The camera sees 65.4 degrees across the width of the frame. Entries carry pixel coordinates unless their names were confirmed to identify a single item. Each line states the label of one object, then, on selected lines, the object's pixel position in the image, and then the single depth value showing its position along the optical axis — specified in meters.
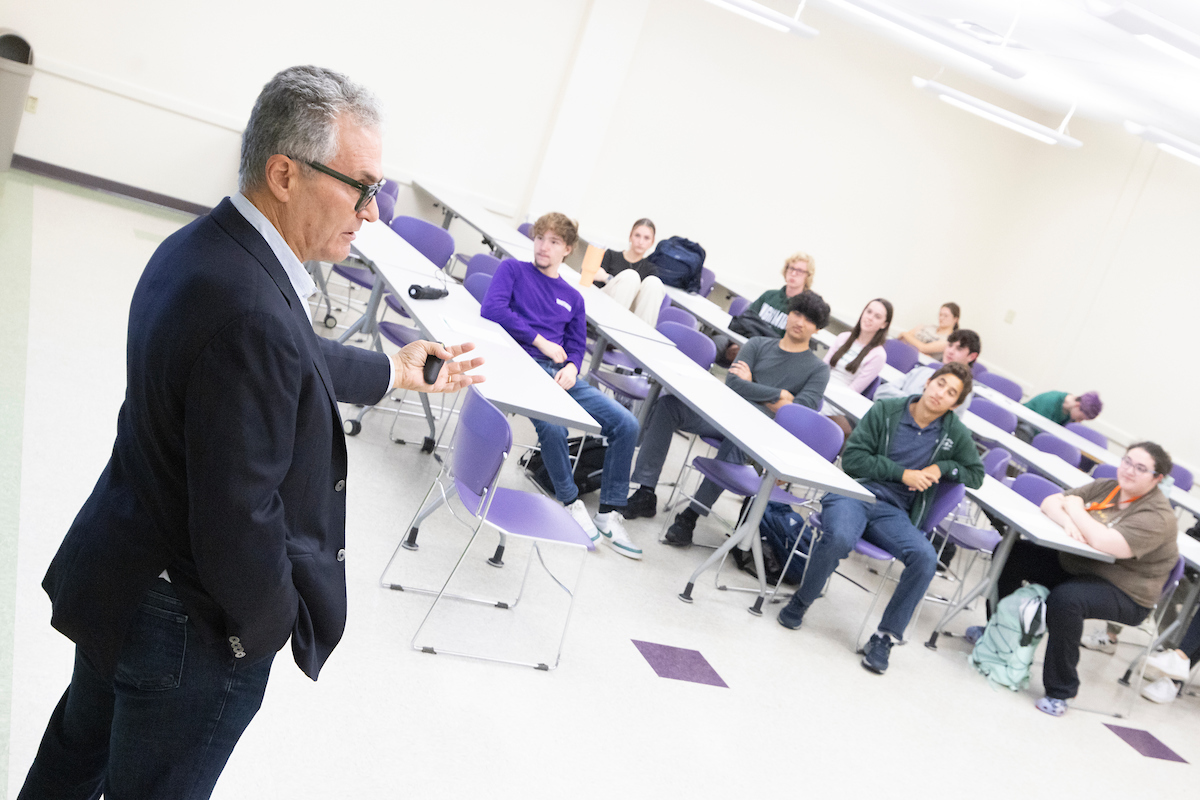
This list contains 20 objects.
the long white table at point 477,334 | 3.23
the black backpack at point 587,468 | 4.41
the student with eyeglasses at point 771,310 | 6.18
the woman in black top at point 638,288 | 6.01
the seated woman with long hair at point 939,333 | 8.42
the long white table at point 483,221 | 6.28
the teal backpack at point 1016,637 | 4.03
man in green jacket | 3.83
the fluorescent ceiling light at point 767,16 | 6.11
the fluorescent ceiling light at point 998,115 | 6.67
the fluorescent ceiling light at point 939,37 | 5.55
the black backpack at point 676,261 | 7.13
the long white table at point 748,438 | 3.60
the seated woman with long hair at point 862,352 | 5.73
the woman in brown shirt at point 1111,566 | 3.99
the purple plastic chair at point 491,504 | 2.81
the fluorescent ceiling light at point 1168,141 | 6.43
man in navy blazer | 1.04
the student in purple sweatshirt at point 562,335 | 4.10
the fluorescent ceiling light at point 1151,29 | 3.95
